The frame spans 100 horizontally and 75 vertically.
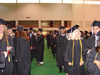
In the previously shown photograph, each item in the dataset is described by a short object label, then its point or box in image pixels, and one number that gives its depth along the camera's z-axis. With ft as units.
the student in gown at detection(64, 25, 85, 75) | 9.16
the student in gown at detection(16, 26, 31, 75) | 10.79
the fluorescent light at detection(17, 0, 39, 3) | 64.14
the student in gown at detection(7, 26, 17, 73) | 12.83
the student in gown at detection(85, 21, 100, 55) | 8.40
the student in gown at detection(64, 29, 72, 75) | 12.14
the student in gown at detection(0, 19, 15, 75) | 7.59
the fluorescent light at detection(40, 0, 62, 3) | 64.39
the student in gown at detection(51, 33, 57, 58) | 22.93
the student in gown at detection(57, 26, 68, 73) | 14.00
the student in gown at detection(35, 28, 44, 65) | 17.97
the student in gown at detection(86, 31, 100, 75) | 5.78
